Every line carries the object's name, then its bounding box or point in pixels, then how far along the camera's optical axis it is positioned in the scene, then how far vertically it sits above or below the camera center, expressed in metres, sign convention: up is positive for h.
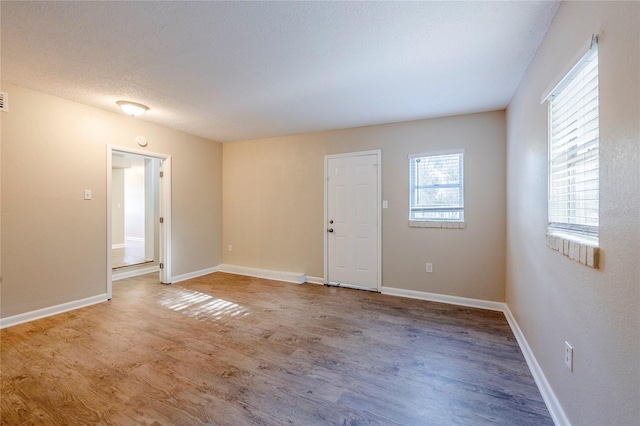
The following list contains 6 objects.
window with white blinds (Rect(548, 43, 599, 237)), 1.36 +0.33
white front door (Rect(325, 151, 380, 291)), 4.26 -0.16
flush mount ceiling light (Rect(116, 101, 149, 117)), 3.39 +1.27
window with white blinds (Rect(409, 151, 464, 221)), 3.76 +0.32
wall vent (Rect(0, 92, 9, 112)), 2.86 +1.12
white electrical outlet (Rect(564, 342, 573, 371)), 1.50 -0.80
